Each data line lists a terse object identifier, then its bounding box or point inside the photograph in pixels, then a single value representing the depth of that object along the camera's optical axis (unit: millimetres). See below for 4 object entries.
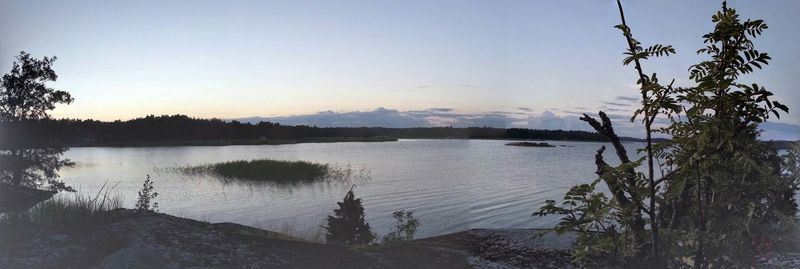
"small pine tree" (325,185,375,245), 6496
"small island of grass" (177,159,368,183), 19812
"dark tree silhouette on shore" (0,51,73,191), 9617
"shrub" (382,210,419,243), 6369
